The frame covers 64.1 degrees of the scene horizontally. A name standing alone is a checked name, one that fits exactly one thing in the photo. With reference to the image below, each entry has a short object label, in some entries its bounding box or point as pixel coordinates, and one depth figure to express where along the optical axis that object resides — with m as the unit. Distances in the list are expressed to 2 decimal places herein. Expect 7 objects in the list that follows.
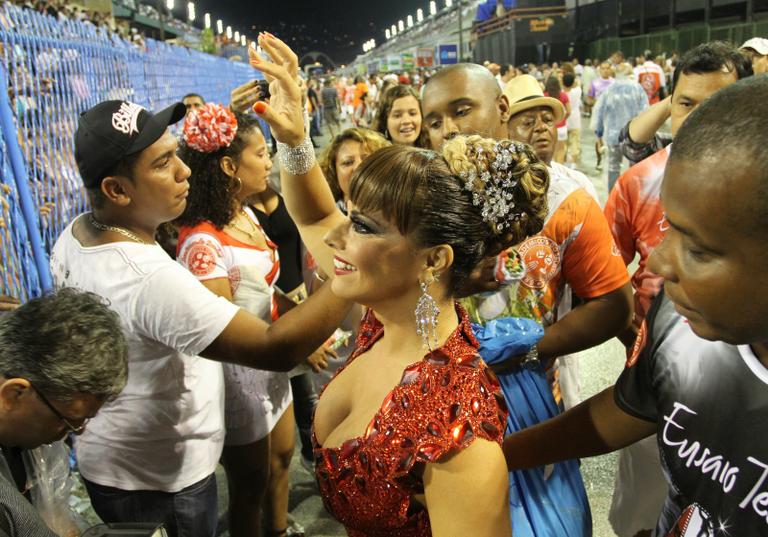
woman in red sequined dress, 1.24
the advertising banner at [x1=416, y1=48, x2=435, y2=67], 40.56
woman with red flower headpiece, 2.68
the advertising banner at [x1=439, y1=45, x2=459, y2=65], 36.91
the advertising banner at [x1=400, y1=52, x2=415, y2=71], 41.82
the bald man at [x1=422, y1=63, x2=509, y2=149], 2.52
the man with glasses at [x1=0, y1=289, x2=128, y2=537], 1.54
